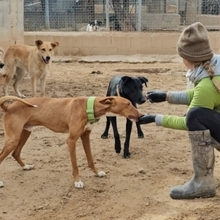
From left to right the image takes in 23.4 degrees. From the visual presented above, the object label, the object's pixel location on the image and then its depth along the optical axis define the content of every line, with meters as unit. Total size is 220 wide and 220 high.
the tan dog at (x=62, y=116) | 5.02
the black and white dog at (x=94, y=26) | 15.45
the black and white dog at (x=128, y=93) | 6.14
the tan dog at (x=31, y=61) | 10.16
